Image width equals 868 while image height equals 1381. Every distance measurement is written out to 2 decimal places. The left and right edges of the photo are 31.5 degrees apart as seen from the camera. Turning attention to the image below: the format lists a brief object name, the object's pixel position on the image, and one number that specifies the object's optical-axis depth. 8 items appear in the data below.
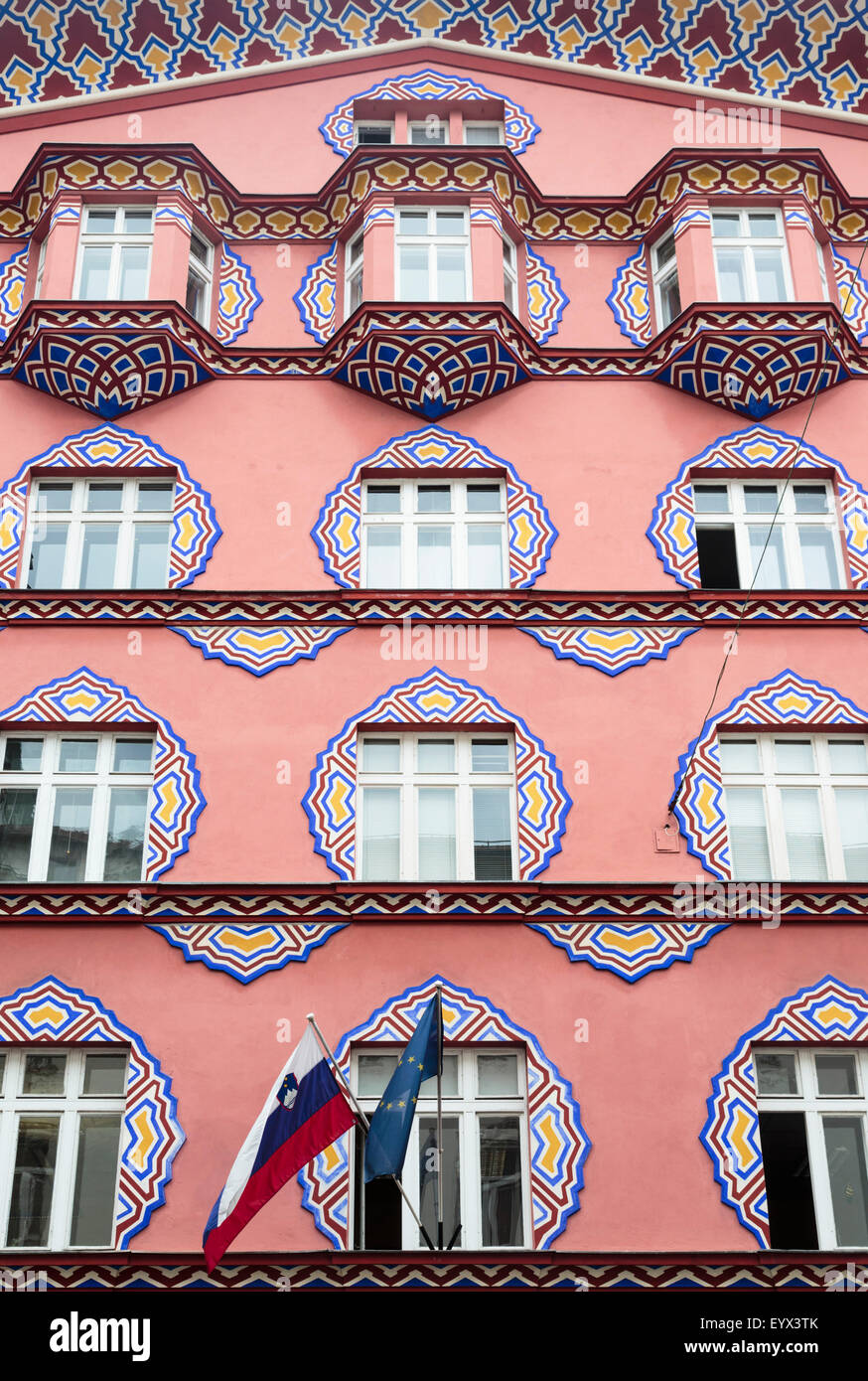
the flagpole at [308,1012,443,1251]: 13.54
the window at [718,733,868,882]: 16.44
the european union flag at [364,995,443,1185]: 13.23
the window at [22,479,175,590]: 18.12
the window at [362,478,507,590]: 18.19
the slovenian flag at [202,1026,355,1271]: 12.88
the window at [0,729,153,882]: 16.28
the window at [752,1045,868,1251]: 14.50
